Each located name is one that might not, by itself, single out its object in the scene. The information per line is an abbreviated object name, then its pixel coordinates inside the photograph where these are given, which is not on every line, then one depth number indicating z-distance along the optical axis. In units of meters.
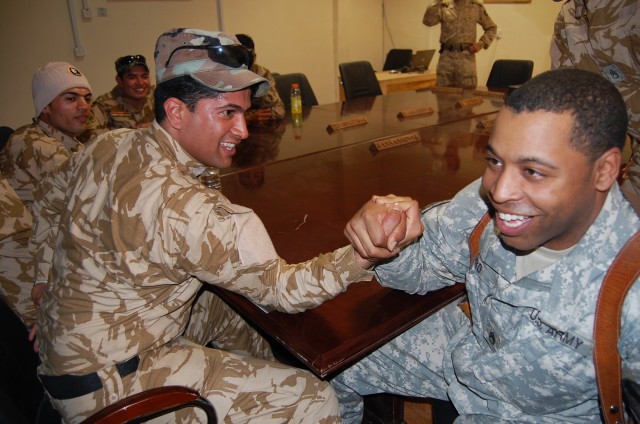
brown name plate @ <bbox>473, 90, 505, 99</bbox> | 3.93
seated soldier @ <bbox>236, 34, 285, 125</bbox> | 3.24
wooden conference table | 1.07
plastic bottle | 3.25
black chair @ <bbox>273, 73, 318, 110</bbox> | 3.96
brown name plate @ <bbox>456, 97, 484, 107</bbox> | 3.56
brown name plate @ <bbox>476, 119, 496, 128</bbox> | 2.84
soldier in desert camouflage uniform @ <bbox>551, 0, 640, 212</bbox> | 1.71
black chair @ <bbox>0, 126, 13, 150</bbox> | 2.70
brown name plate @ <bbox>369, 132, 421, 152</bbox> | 2.44
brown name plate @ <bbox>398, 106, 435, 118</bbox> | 3.26
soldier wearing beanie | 2.13
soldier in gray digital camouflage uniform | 0.82
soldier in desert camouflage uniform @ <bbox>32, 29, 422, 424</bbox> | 1.07
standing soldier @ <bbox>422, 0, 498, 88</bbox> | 5.09
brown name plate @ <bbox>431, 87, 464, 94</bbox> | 4.20
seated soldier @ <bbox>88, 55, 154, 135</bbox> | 3.20
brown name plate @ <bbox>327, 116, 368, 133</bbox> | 2.94
